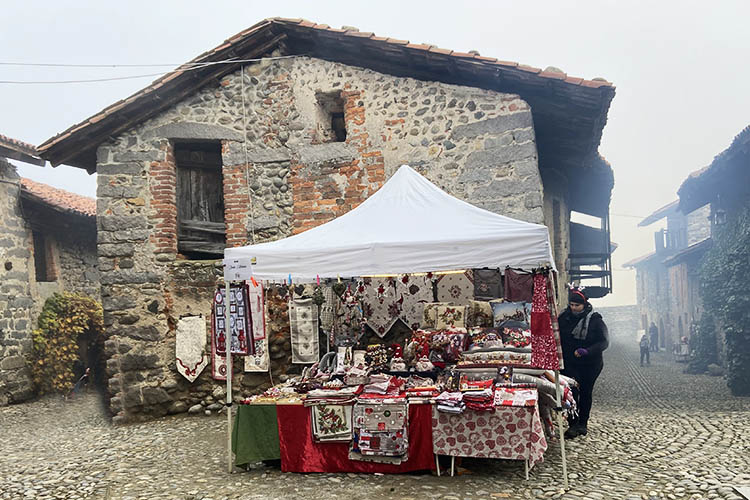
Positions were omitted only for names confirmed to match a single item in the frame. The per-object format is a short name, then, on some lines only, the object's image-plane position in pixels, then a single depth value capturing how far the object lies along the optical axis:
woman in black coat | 5.70
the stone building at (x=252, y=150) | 6.96
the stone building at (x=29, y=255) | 9.87
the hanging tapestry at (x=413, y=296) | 6.72
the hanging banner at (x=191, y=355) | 7.39
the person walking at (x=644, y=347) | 15.18
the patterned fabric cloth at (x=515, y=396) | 4.33
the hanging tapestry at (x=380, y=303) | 6.80
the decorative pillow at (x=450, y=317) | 6.32
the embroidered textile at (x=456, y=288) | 6.61
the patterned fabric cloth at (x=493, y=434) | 4.30
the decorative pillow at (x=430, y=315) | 6.43
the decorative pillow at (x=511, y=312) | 6.23
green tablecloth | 4.84
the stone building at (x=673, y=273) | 16.72
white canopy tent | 4.36
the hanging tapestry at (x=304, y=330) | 7.07
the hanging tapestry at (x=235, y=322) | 5.18
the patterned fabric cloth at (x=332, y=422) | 4.71
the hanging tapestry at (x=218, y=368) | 7.32
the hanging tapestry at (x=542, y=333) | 4.25
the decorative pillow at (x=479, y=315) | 6.36
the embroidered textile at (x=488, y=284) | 6.61
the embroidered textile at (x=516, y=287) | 6.50
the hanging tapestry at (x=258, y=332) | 6.66
